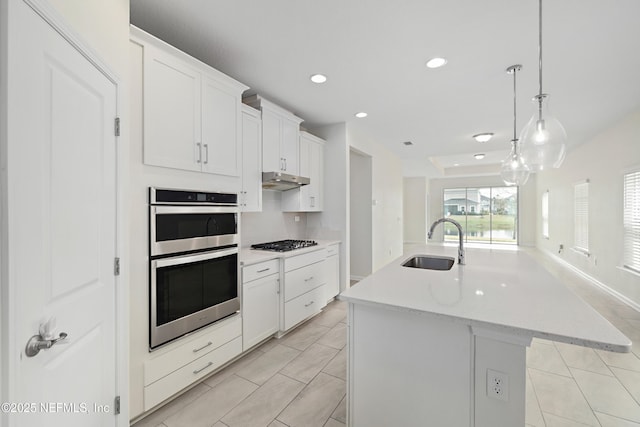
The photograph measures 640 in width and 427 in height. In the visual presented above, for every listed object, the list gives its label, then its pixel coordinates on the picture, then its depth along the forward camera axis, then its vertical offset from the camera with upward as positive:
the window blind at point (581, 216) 5.11 -0.07
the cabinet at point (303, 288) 2.82 -0.90
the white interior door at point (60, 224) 0.82 -0.04
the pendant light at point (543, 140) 1.77 +0.51
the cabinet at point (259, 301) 2.39 -0.87
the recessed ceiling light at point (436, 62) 2.32 +1.37
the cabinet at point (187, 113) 1.72 +0.77
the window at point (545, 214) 7.68 -0.04
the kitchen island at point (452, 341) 1.07 -0.62
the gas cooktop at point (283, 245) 2.99 -0.40
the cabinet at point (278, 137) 2.88 +0.91
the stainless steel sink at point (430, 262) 2.37 -0.46
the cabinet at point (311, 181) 3.58 +0.48
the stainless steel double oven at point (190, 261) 1.71 -0.36
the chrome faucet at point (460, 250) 2.12 -0.31
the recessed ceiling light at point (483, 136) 4.58 +1.37
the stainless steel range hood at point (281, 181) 2.80 +0.37
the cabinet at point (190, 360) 1.70 -1.09
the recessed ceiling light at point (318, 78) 2.62 +1.39
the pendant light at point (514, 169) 2.71 +0.46
